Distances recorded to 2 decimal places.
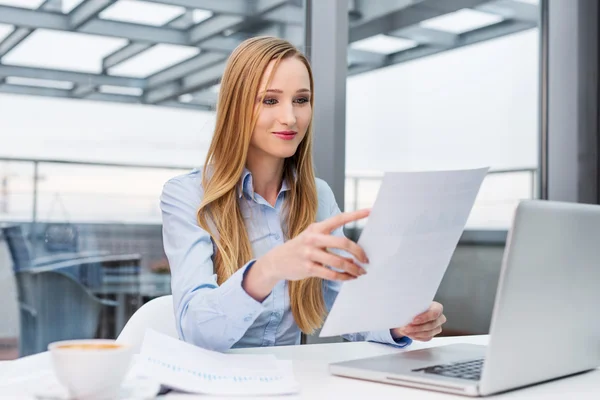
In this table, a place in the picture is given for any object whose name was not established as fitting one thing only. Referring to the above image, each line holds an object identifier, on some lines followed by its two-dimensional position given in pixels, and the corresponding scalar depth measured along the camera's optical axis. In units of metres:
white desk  0.93
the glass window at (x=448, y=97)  2.62
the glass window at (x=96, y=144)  2.18
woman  1.39
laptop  0.90
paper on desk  0.92
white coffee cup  0.79
